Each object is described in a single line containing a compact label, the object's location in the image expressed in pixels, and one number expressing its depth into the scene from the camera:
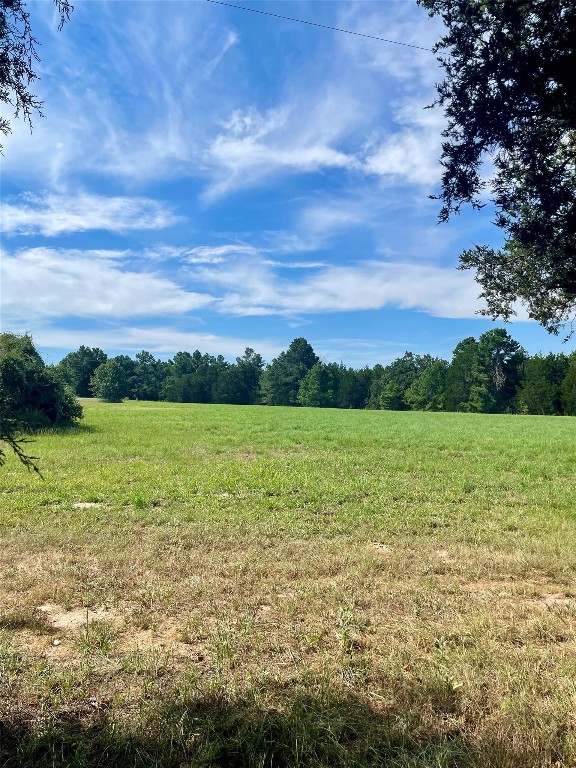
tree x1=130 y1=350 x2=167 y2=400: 116.62
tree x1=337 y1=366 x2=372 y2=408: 107.00
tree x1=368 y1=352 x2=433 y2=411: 102.00
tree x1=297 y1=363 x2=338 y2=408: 105.31
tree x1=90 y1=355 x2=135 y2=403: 99.25
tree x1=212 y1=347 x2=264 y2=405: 108.38
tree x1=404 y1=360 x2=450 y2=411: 93.12
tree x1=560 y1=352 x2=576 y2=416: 68.62
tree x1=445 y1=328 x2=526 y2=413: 83.56
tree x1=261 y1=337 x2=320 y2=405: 111.75
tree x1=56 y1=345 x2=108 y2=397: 115.25
